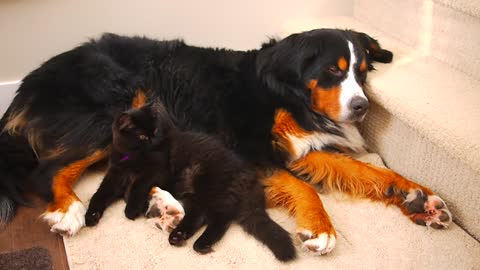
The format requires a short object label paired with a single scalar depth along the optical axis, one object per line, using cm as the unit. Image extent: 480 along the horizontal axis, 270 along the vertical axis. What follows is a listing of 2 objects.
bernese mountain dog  189
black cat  169
